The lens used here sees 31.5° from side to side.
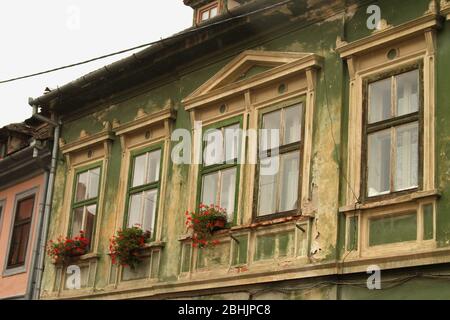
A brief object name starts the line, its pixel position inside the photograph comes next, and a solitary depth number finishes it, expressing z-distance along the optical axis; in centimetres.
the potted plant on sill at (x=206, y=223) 1215
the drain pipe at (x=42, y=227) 1595
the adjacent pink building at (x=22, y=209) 1680
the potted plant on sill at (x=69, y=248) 1481
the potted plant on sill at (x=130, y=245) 1347
